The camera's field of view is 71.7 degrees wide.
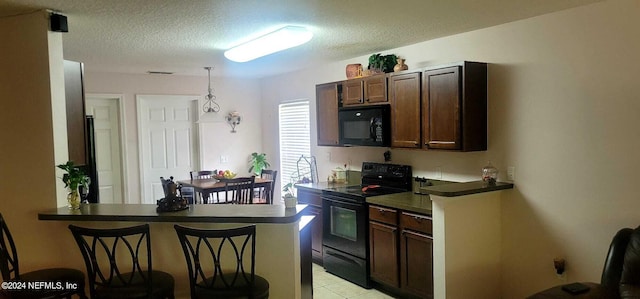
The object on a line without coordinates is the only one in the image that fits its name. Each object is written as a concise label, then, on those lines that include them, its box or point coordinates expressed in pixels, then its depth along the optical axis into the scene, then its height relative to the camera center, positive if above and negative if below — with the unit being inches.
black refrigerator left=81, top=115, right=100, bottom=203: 199.6 -12.7
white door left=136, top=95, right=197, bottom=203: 254.7 +0.1
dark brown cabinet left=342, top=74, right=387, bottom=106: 173.6 +18.2
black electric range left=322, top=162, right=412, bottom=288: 169.9 -33.4
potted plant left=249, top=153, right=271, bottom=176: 271.6 -15.9
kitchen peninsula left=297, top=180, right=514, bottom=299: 136.3 -32.1
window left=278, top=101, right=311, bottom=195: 247.4 -0.2
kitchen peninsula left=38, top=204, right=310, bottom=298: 109.7 -22.9
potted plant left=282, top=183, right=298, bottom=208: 114.5 -16.7
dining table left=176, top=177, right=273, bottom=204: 212.5 -23.2
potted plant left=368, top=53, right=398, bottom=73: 176.6 +29.1
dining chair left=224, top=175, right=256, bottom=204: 208.1 -23.8
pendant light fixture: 268.8 +21.1
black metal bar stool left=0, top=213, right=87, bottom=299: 103.6 -33.4
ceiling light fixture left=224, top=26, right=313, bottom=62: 142.1 +32.7
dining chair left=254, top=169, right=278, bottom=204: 227.9 -28.8
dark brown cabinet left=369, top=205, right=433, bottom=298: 144.6 -40.5
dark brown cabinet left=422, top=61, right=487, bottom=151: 143.8 +9.0
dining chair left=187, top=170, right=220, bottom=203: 247.0 -20.1
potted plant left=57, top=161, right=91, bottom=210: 117.1 -10.4
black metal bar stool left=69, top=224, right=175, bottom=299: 101.0 -33.6
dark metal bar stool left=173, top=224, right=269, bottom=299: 98.3 -33.7
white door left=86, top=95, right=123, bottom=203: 243.6 -3.3
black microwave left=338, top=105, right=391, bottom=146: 172.9 +4.0
